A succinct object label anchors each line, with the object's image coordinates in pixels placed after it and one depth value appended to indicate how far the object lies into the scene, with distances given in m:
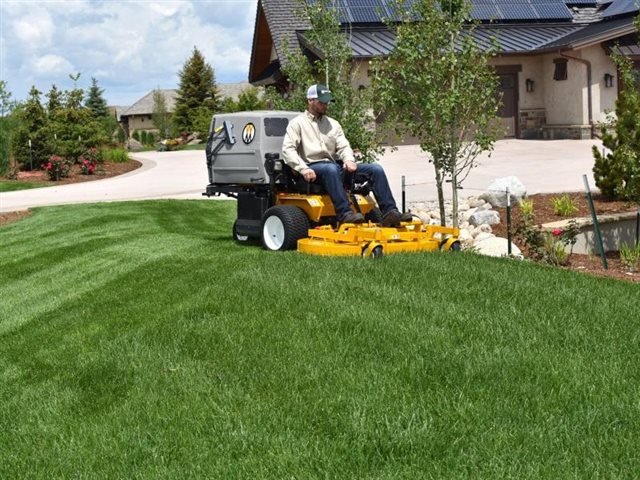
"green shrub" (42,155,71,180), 29.47
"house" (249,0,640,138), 30.00
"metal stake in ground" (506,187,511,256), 10.14
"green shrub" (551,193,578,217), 13.45
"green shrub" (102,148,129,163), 36.88
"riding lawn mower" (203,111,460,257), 8.62
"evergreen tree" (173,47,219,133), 60.72
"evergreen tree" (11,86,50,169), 33.19
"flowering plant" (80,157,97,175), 31.44
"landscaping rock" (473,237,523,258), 10.65
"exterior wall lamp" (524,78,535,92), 31.80
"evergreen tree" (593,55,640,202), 10.67
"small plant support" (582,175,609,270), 9.92
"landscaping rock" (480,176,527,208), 14.23
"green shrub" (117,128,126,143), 63.88
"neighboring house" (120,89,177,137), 86.50
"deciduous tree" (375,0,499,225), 10.70
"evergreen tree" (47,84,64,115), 38.43
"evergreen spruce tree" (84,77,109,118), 66.38
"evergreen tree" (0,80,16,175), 30.00
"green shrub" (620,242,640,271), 10.18
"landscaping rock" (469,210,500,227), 13.17
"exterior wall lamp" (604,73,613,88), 30.62
